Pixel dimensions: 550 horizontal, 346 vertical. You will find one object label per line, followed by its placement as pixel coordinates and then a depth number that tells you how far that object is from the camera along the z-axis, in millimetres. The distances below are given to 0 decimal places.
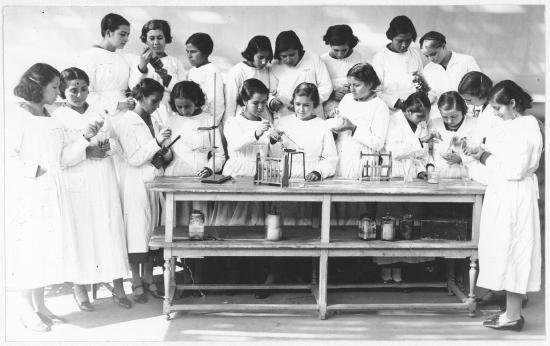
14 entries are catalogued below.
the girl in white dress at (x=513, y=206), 3975
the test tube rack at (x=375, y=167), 4360
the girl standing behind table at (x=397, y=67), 4833
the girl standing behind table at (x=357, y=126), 4605
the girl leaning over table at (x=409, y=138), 4652
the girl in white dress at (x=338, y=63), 4805
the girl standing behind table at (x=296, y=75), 4812
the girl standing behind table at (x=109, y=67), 4441
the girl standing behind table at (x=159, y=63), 4621
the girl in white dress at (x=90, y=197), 4074
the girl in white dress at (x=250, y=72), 4688
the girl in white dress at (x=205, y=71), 4754
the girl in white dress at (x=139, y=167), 4352
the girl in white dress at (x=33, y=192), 3871
